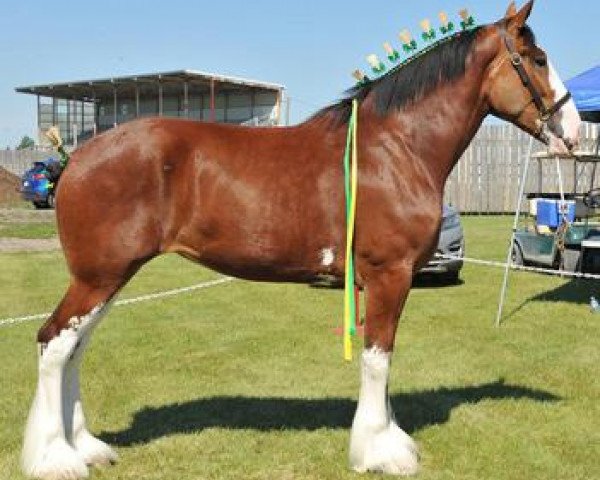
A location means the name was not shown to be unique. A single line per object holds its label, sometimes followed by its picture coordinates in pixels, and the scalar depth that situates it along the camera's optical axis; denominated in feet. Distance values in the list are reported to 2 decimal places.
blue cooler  42.24
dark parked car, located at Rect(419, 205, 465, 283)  38.65
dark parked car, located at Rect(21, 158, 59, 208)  92.78
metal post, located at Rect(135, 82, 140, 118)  117.27
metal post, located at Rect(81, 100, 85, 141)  143.90
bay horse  14.08
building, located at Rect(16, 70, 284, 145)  112.16
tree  438.40
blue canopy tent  30.63
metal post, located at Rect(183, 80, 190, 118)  105.79
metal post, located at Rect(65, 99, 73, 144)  146.60
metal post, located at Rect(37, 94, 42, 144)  141.18
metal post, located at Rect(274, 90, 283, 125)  104.00
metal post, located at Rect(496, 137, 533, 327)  29.30
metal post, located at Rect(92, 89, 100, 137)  135.12
